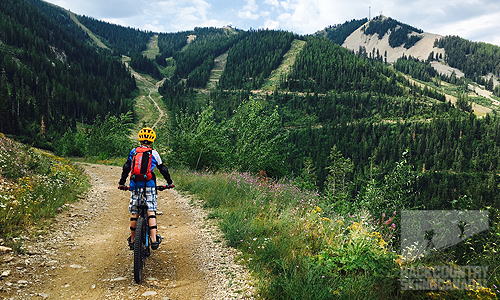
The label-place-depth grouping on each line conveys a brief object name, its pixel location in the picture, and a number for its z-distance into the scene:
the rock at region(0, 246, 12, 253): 5.50
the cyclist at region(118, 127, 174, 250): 5.76
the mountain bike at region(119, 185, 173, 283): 5.10
